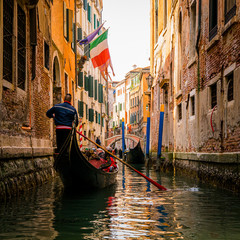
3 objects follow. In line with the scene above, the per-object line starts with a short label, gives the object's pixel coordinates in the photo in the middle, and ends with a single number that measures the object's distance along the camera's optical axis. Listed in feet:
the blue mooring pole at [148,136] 67.19
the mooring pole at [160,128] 47.14
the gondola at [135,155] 83.05
